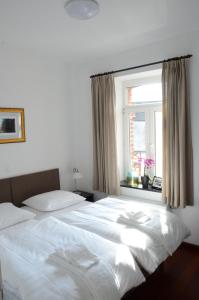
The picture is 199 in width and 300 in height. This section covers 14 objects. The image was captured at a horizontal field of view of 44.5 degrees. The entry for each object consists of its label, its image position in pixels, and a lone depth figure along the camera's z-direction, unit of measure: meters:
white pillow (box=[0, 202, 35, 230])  2.59
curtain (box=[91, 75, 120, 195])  3.65
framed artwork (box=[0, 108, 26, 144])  3.23
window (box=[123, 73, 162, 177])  3.63
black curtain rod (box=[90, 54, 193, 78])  2.92
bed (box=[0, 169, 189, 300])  1.54
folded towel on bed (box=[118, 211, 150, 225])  2.43
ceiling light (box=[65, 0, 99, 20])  2.05
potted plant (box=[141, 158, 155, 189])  3.59
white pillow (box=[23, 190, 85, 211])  3.10
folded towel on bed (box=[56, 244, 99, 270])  1.71
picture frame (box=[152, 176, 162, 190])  3.51
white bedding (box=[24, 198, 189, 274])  2.05
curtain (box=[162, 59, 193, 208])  2.95
